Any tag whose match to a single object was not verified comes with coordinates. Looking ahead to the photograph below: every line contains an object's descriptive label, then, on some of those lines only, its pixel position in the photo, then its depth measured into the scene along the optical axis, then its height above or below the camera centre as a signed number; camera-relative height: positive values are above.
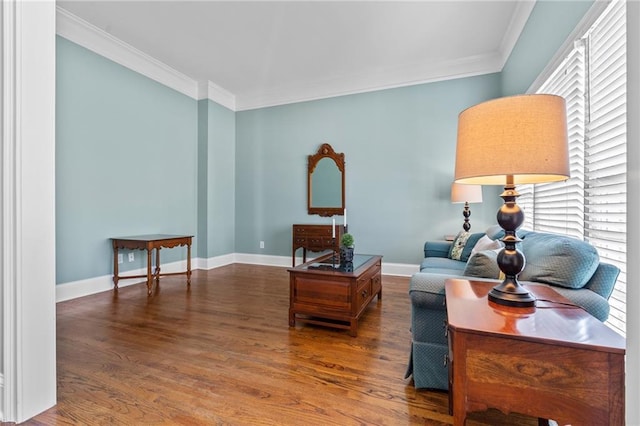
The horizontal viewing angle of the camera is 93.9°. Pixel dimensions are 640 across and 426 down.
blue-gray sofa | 1.28 -0.34
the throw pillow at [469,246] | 2.84 -0.32
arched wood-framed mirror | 4.55 +0.46
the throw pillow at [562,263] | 1.32 -0.24
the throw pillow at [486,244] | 2.11 -0.24
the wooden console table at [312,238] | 4.39 -0.39
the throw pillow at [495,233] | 2.54 -0.19
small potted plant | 2.60 -0.33
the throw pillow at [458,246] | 2.95 -0.34
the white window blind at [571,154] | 1.81 +0.36
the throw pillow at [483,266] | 1.66 -0.31
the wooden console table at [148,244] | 3.25 -0.36
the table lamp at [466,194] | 3.46 +0.21
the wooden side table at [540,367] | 0.86 -0.47
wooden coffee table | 2.31 -0.66
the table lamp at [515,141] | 1.04 +0.25
